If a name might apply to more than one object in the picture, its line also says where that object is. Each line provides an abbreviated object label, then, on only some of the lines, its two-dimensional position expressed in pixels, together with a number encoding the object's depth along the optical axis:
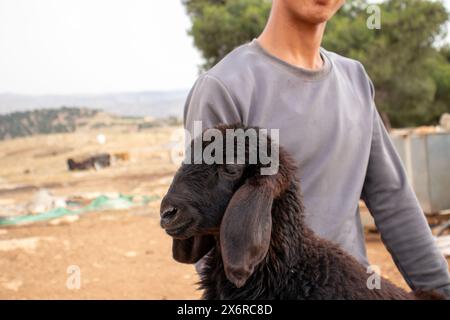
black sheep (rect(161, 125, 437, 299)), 1.66
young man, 2.12
